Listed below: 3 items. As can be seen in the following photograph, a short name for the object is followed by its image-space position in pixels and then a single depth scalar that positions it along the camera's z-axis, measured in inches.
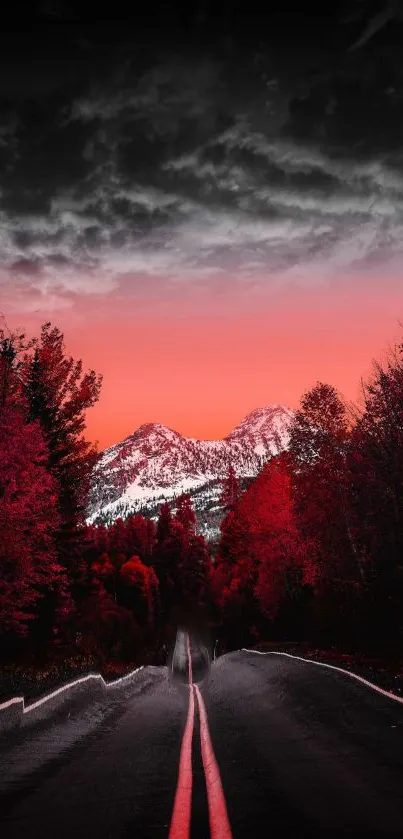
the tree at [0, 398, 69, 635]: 824.3
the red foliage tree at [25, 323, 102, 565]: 1105.4
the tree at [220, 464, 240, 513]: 2984.7
